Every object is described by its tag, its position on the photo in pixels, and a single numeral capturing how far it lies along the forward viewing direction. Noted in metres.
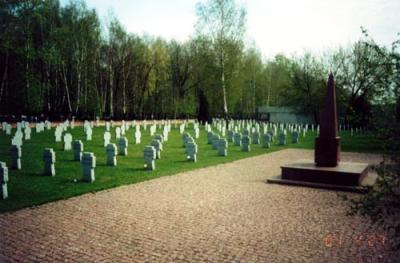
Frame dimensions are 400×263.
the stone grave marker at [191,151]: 15.76
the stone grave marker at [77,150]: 14.84
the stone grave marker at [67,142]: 17.54
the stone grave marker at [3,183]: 8.55
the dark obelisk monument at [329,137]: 12.38
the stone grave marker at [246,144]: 20.08
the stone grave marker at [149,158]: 13.34
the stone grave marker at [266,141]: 22.47
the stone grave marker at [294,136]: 26.56
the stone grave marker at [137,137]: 22.02
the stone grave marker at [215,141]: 20.10
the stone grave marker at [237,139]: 22.62
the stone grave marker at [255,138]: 24.38
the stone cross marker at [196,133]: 27.01
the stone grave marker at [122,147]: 16.94
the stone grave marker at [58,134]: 20.36
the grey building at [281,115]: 60.06
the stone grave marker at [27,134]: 21.14
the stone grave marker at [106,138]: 18.82
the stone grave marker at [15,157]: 12.30
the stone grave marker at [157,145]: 16.66
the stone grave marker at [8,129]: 23.33
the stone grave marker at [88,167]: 10.92
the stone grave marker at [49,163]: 11.63
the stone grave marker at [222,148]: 17.92
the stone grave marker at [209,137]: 23.48
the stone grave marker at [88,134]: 22.66
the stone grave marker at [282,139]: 24.73
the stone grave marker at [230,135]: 25.58
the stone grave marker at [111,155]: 13.94
